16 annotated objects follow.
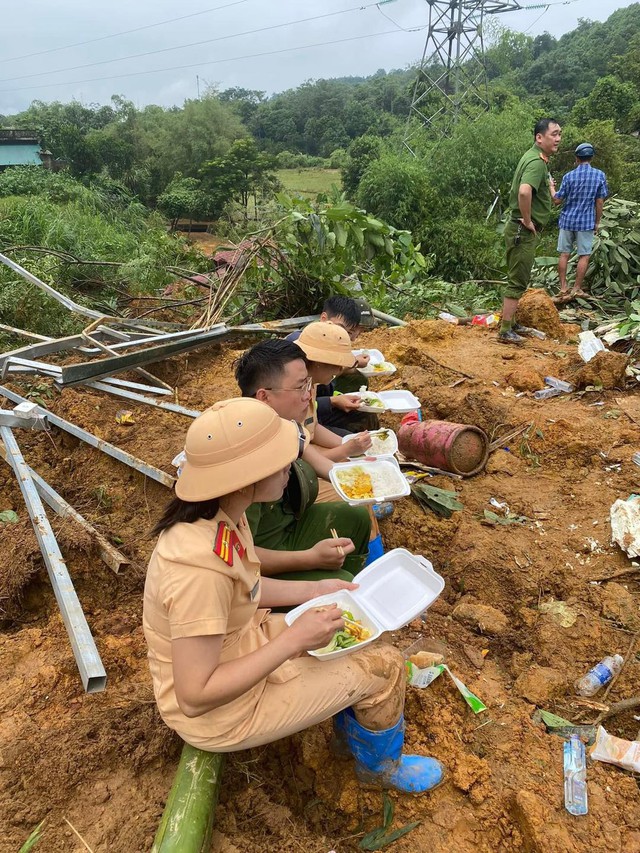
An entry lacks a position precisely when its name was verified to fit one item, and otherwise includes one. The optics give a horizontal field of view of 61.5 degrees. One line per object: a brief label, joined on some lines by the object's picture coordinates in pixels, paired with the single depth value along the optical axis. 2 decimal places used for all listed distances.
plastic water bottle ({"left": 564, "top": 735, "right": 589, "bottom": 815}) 1.91
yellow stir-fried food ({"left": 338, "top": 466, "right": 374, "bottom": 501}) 2.94
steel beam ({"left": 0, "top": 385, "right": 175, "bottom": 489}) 3.57
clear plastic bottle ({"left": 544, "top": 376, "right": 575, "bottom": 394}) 5.22
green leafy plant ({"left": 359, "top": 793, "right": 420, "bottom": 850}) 1.83
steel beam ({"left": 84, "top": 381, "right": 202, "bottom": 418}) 4.55
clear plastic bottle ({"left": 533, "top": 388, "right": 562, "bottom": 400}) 5.20
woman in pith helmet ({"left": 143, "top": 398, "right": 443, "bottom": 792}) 1.44
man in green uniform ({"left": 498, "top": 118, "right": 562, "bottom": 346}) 5.80
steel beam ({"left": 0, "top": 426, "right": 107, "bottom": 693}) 2.13
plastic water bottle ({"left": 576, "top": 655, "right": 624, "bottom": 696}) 2.41
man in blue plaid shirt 7.07
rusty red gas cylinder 3.96
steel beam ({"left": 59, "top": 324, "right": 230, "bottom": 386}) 4.79
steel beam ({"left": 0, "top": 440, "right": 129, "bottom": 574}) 2.91
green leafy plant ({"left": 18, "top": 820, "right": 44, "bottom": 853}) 1.62
